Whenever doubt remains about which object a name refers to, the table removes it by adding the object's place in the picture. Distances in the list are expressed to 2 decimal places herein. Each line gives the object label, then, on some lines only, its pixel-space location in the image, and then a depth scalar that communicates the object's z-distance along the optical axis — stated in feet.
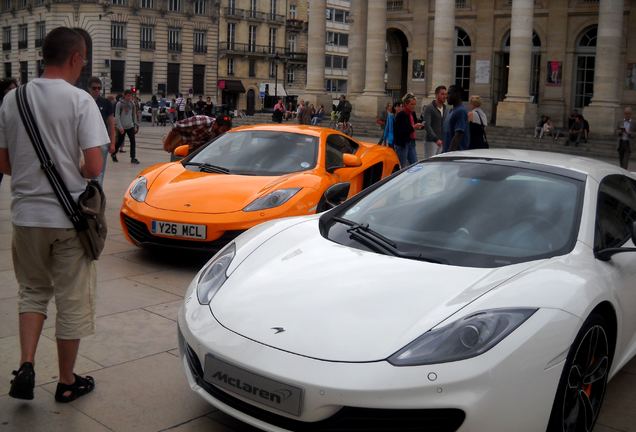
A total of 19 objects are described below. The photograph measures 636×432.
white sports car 9.92
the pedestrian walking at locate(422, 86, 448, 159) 44.86
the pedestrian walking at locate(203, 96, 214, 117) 117.08
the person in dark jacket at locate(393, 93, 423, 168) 45.44
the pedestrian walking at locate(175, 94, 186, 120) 138.62
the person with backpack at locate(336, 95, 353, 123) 109.70
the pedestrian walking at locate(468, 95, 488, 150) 40.65
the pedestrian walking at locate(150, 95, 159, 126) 169.68
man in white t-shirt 12.30
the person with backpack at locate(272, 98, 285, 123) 127.65
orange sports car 23.00
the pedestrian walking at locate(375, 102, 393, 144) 57.43
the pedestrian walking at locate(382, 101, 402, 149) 51.75
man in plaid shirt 35.86
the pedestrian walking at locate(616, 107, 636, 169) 72.43
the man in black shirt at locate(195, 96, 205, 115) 119.62
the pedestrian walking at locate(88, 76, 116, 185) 35.53
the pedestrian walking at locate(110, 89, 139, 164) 56.49
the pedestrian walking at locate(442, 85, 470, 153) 37.91
